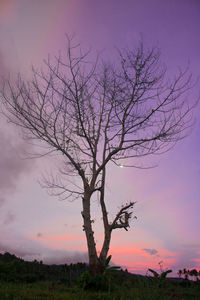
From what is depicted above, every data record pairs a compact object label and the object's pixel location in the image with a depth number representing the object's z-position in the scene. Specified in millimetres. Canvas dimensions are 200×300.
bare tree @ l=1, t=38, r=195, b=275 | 11969
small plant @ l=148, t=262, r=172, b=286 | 8996
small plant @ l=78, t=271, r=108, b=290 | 8445
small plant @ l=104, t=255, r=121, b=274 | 10410
